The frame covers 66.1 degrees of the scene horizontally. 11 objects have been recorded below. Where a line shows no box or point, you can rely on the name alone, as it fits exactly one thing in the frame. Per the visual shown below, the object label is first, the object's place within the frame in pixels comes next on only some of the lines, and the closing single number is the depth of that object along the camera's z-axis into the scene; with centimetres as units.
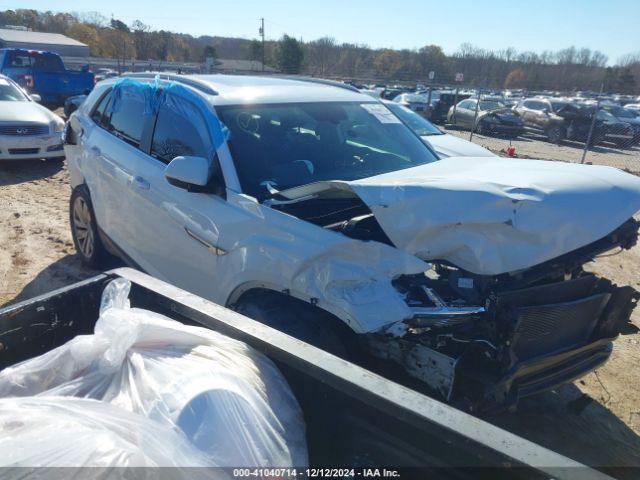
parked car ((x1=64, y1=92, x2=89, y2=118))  1423
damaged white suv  222
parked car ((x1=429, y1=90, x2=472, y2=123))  2438
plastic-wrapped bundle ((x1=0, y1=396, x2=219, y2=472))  115
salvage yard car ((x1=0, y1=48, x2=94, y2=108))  1688
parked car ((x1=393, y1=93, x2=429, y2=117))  2395
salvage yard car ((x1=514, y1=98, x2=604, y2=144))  1947
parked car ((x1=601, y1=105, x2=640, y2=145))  2040
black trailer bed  128
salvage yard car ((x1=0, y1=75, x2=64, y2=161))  895
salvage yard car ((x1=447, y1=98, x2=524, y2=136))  2027
